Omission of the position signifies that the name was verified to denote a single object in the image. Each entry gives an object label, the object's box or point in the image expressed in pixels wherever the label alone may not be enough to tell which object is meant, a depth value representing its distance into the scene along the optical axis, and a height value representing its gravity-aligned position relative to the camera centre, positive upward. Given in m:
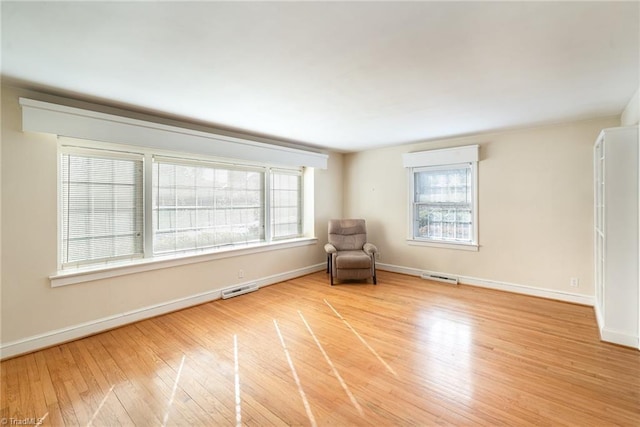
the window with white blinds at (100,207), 2.87 +0.06
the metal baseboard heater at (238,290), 3.98 -1.13
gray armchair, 4.54 -0.66
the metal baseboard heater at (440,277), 4.57 -1.07
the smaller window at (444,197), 4.46 +0.28
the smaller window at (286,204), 4.97 +0.17
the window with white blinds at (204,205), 3.59 +0.11
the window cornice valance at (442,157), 4.35 +0.93
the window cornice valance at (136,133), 2.54 +0.89
